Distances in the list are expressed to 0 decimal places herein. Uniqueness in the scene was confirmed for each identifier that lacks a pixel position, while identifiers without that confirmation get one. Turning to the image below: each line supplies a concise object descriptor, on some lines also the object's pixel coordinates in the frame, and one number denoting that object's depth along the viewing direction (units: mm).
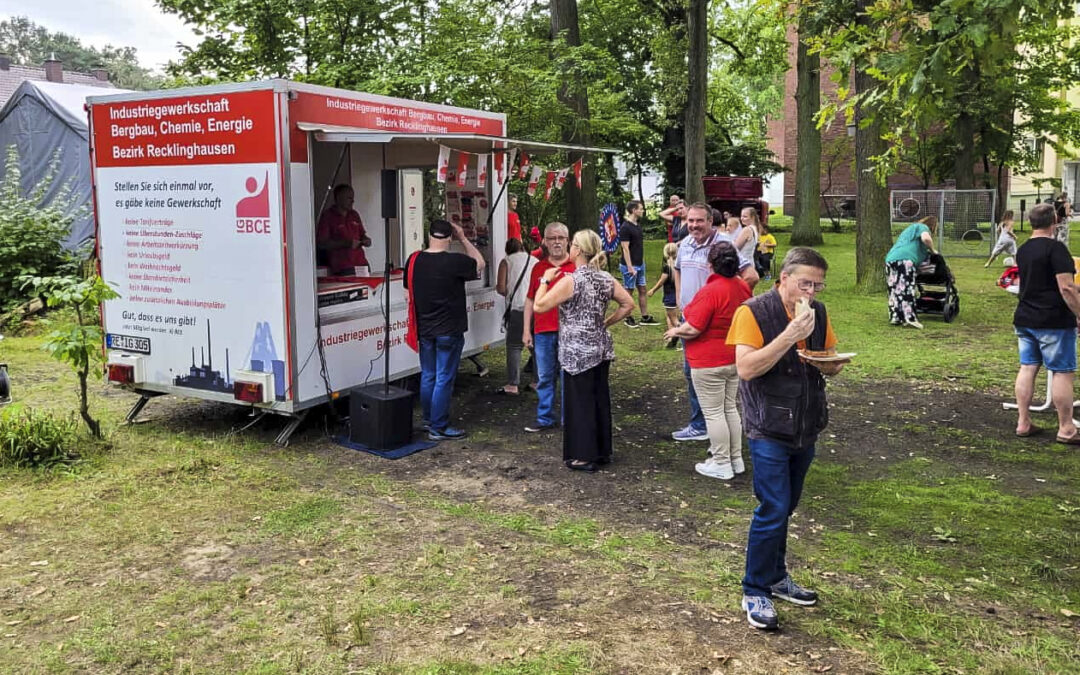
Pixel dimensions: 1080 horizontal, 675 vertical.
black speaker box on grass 7332
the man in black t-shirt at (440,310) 7543
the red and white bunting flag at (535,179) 9219
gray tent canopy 16109
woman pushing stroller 12352
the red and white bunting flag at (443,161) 7293
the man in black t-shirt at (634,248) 12781
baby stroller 12898
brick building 37906
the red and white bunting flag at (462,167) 7602
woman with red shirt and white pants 6285
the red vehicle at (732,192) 28562
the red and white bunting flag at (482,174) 10030
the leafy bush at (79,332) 7027
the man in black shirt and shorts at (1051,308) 6938
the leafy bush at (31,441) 6891
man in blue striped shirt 7293
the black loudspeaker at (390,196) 7320
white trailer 7000
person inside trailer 9086
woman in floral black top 6781
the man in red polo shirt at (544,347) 7953
